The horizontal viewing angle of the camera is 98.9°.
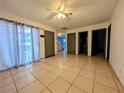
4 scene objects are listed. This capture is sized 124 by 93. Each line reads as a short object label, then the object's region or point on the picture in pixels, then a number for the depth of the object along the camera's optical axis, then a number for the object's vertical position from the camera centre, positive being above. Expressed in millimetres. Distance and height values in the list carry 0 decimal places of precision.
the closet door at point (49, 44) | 3815 -2
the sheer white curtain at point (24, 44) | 2443 +3
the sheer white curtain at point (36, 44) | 2995 +1
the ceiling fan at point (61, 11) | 1729 +1277
